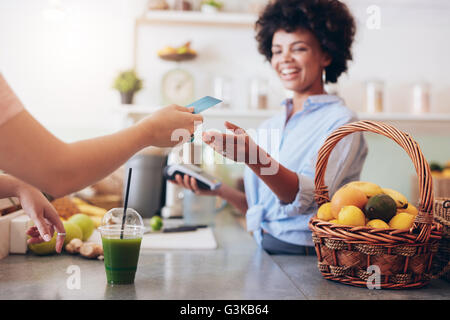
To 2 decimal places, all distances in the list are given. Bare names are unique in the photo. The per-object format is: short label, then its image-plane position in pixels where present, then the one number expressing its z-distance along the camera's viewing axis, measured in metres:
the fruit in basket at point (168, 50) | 2.52
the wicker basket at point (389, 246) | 0.77
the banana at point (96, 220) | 1.47
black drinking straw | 0.83
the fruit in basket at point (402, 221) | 0.80
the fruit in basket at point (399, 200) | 0.89
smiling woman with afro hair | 1.14
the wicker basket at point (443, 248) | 0.87
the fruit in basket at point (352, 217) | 0.81
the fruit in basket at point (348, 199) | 0.85
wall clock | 2.61
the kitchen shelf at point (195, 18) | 2.54
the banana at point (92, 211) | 1.75
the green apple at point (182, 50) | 2.52
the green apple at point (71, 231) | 1.11
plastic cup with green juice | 0.82
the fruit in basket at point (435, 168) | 2.51
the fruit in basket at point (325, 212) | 0.89
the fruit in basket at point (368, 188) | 0.89
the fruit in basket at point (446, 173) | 2.45
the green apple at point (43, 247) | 1.04
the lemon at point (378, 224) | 0.80
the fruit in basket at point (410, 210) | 0.88
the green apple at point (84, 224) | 1.20
